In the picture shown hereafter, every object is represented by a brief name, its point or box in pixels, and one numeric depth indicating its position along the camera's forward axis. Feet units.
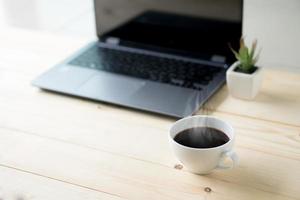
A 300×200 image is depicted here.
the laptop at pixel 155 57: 3.86
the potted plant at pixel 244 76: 3.81
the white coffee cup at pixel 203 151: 3.15
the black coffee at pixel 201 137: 3.22
